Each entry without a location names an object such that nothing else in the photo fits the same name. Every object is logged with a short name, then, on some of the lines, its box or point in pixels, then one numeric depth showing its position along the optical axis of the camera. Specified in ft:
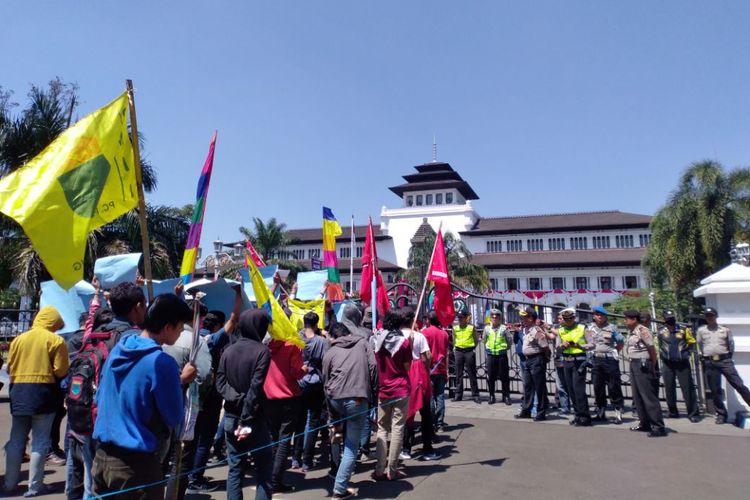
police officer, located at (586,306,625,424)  25.96
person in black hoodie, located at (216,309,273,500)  13.34
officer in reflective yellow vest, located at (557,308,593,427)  25.58
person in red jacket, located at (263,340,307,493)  15.84
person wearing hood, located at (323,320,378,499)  15.71
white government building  161.86
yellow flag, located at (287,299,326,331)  23.48
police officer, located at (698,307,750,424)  24.59
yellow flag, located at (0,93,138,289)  10.78
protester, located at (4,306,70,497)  15.85
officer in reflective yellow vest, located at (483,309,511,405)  31.30
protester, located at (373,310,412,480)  17.49
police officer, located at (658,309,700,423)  26.58
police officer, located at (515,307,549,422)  27.04
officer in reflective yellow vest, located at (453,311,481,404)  32.53
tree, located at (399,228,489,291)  138.10
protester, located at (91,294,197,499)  8.92
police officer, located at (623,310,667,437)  23.29
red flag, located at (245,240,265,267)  17.14
